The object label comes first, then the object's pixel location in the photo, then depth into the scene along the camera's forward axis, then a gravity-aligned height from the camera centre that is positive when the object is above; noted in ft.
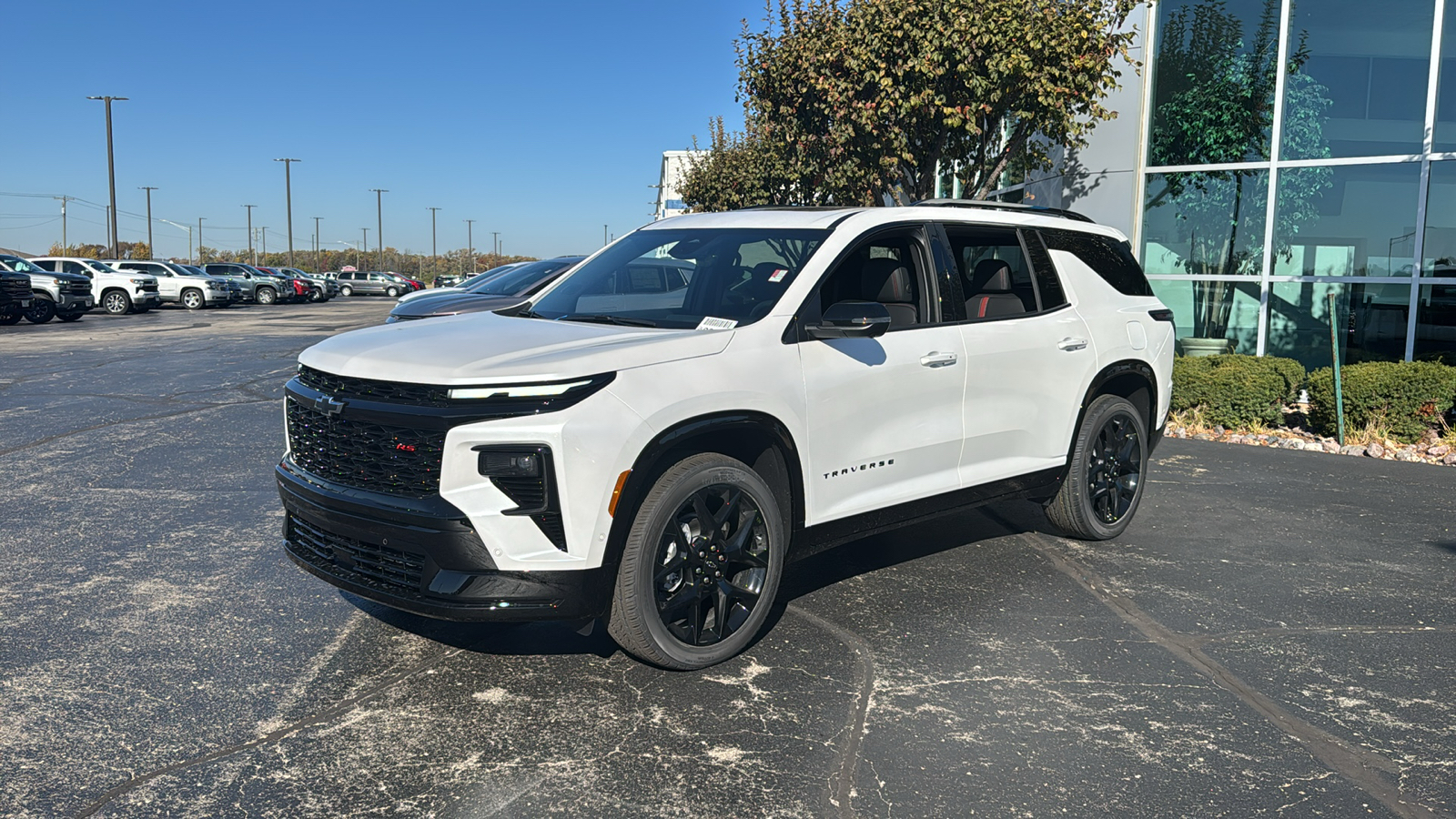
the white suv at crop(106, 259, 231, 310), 134.00 -2.65
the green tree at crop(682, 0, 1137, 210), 37.96 +7.01
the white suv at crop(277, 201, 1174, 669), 12.35 -1.86
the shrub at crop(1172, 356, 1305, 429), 35.53 -3.51
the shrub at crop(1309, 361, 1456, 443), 33.32 -3.41
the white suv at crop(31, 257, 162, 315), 115.85 -2.52
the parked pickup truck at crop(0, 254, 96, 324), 93.09 -2.66
